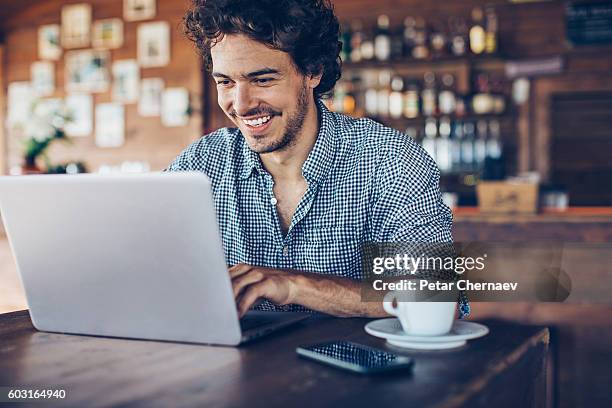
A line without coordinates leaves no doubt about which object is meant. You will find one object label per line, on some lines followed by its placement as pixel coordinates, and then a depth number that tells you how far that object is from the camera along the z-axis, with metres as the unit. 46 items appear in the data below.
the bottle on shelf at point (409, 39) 5.63
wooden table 0.89
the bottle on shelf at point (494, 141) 5.44
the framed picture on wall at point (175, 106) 6.58
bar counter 3.43
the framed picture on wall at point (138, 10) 6.69
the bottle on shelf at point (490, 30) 5.48
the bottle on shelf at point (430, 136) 5.48
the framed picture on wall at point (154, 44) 6.63
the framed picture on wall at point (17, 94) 7.17
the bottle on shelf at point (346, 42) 5.72
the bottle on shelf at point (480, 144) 5.39
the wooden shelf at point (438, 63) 5.41
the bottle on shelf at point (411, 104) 5.53
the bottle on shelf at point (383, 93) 5.67
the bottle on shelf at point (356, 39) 5.69
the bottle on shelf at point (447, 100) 5.50
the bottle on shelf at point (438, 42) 5.50
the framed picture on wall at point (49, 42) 7.08
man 1.75
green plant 4.27
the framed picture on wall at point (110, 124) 6.85
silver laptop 1.07
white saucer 1.13
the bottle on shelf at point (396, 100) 5.59
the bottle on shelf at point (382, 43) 5.65
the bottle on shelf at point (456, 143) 5.37
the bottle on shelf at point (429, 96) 5.52
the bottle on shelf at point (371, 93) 5.73
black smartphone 0.98
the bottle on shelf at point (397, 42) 5.64
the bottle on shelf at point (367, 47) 5.66
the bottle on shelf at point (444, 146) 5.40
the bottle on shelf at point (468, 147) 5.37
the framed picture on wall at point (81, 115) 6.99
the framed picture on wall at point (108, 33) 6.84
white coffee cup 1.14
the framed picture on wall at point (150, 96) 6.70
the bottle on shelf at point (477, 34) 5.48
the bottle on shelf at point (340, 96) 5.76
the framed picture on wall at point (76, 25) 6.95
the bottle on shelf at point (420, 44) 5.58
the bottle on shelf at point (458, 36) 5.46
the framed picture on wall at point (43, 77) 7.13
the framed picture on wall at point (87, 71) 6.89
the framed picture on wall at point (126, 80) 6.79
